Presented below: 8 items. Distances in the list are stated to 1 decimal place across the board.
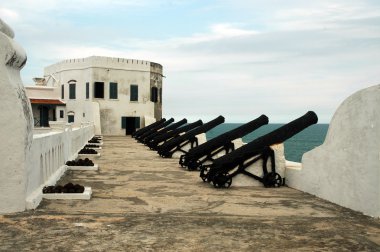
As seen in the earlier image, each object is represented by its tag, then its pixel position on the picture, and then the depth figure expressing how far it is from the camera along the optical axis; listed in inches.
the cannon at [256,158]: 374.0
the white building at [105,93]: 1515.7
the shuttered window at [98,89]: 1531.7
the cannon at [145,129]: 1222.9
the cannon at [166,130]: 964.4
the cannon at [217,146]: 469.4
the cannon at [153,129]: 1113.4
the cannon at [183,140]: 619.8
